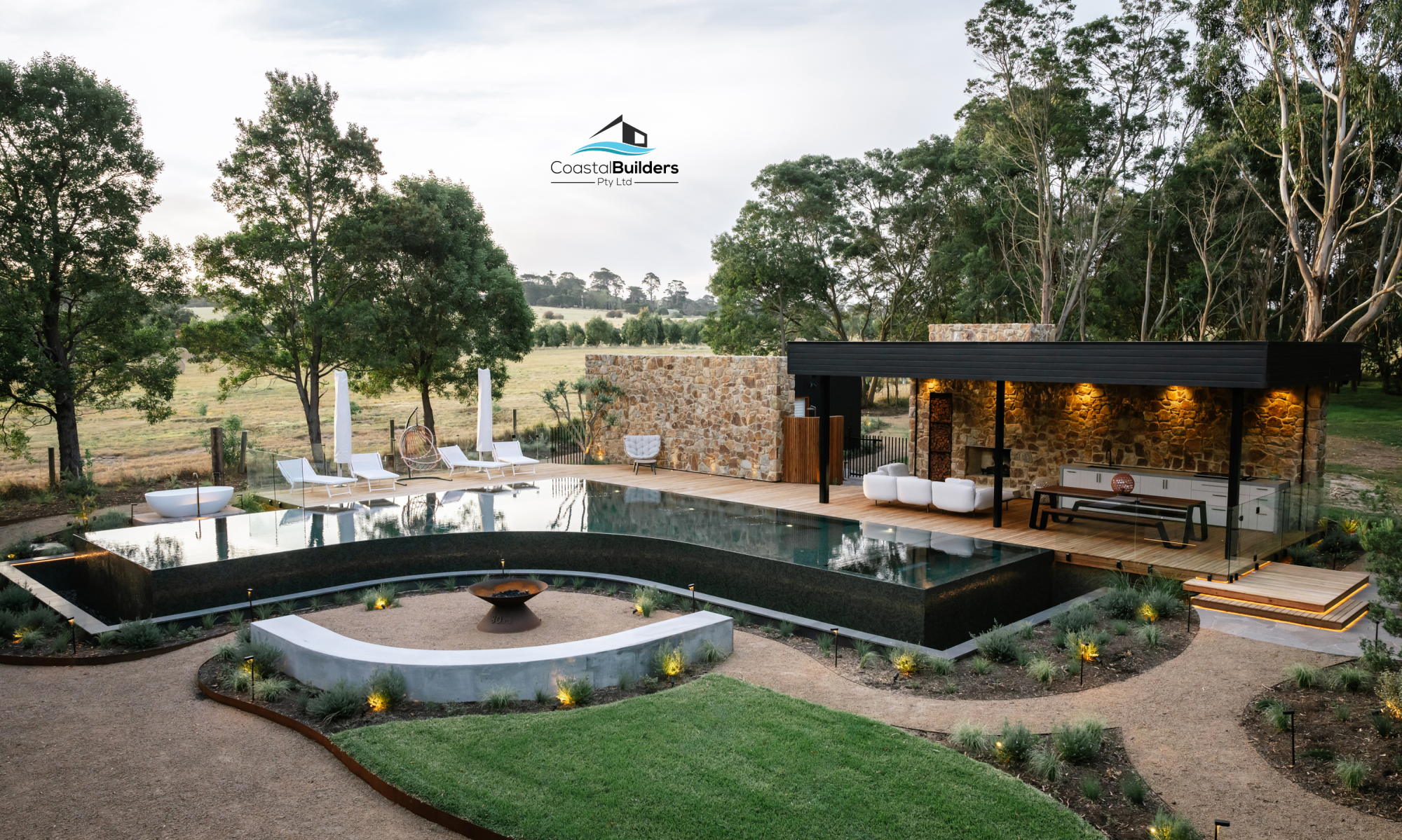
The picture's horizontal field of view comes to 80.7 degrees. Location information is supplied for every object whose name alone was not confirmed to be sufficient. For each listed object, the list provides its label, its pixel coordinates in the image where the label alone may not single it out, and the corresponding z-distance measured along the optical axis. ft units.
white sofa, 41.11
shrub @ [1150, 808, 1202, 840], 15.04
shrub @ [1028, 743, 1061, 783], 17.67
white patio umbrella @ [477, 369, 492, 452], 54.85
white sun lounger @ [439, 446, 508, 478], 54.75
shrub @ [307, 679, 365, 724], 21.18
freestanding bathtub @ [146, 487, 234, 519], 43.04
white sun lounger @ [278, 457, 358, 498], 44.96
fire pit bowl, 29.45
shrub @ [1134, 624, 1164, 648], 25.90
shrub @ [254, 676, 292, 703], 22.65
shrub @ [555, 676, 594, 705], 22.22
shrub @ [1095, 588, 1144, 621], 29.07
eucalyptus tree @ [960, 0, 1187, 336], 80.02
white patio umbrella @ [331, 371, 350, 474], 48.32
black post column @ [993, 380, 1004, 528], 39.27
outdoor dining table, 35.06
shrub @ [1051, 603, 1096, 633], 27.48
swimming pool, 29.40
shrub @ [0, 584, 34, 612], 31.71
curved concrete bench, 22.54
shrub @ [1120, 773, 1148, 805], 16.84
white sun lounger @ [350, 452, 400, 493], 50.06
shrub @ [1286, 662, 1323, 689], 22.08
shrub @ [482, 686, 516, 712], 21.94
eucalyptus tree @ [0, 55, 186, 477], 51.34
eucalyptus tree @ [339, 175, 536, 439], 71.41
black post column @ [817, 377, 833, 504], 45.11
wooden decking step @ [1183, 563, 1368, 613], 28.22
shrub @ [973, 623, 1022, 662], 25.45
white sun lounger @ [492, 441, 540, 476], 56.59
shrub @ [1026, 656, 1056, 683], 23.50
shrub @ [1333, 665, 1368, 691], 21.57
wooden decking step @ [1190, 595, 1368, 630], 27.37
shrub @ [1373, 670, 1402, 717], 19.27
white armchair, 58.03
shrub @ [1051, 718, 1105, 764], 18.44
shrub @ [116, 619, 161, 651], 27.35
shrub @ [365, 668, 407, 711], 21.75
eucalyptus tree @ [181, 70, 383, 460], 65.67
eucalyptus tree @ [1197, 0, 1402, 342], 55.47
